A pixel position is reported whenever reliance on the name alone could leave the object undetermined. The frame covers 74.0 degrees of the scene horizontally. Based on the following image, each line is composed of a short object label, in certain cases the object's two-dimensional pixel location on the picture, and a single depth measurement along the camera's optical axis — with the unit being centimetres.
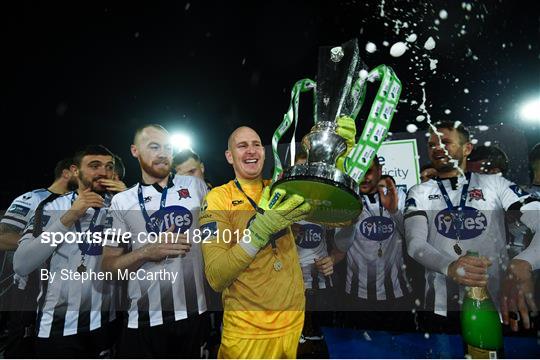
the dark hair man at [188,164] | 372
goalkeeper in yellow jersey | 188
